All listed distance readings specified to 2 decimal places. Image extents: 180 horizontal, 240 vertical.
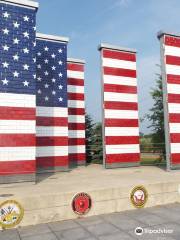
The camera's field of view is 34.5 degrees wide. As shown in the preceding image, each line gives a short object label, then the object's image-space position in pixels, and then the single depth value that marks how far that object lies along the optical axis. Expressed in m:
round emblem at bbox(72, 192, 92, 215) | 9.15
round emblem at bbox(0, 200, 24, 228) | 8.15
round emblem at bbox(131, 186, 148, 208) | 10.15
